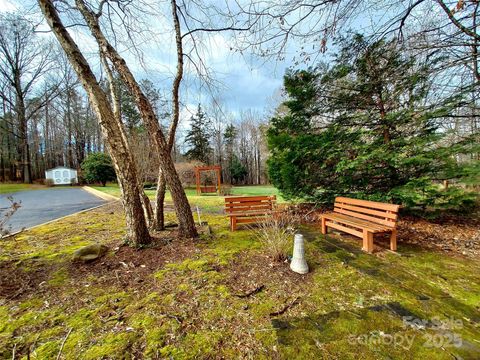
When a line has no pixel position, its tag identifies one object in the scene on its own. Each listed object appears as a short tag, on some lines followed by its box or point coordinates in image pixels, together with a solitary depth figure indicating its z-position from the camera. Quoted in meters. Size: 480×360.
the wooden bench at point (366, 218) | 3.20
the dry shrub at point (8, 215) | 2.34
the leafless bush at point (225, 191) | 14.50
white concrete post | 2.61
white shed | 25.02
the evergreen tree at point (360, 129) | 4.38
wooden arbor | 14.65
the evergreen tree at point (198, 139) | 27.70
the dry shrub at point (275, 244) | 2.90
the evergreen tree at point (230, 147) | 31.04
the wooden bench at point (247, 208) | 4.54
